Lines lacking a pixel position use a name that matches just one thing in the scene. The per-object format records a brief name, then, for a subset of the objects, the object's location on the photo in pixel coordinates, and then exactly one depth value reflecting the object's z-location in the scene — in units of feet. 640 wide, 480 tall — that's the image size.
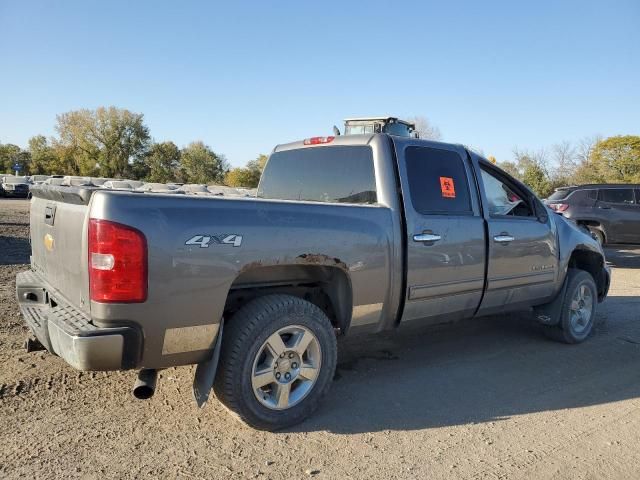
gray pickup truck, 8.59
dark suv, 40.29
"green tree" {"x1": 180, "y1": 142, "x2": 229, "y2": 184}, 213.25
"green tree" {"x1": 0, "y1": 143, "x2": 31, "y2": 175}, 206.39
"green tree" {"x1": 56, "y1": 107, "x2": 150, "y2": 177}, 209.56
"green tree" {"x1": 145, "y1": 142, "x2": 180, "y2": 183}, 216.33
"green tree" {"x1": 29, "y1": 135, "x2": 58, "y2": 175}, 208.03
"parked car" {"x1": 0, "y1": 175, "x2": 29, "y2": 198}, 108.17
